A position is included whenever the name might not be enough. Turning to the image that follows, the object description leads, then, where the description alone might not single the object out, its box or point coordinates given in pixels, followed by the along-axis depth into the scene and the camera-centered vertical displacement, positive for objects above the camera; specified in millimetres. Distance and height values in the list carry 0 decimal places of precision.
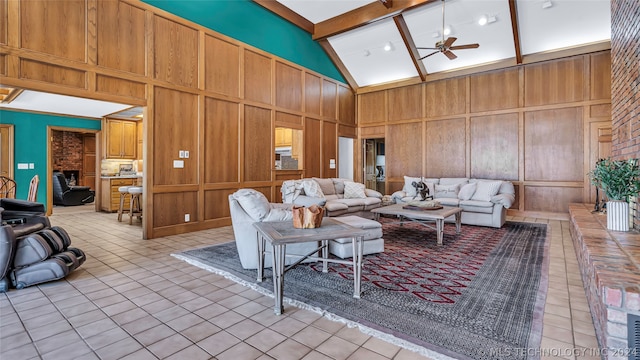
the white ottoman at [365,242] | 3472 -766
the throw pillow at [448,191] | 6758 -302
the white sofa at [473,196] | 5699 -389
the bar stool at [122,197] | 5951 -380
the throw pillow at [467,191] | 6309 -282
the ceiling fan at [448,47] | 5507 +2435
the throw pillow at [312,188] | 5595 -191
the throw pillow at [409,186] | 7145 -204
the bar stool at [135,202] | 5695 -489
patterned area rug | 1925 -1008
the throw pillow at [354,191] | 6312 -276
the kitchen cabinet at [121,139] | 7953 +1061
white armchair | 3121 -422
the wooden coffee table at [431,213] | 4273 -537
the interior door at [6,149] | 6848 +673
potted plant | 2926 -106
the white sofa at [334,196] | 5477 -352
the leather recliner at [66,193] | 8594 -418
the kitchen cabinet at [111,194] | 7453 -394
